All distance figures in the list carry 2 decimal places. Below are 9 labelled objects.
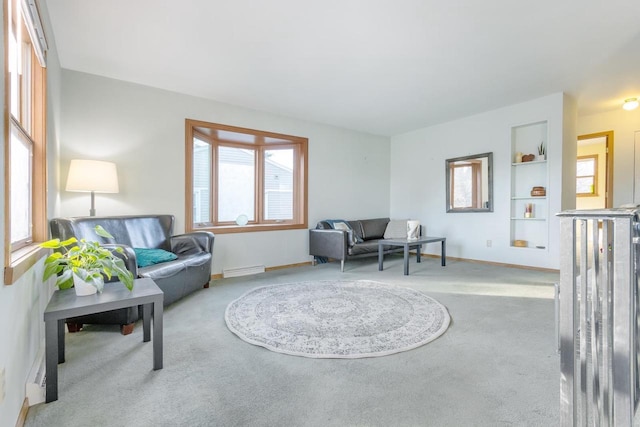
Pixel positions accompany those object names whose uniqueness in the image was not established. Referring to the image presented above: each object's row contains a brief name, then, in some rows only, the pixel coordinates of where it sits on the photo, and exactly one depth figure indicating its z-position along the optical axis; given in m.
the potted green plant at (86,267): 1.75
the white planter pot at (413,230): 4.86
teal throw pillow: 2.90
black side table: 1.55
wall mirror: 5.16
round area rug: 2.12
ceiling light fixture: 4.59
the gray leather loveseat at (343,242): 4.61
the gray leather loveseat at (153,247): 2.41
